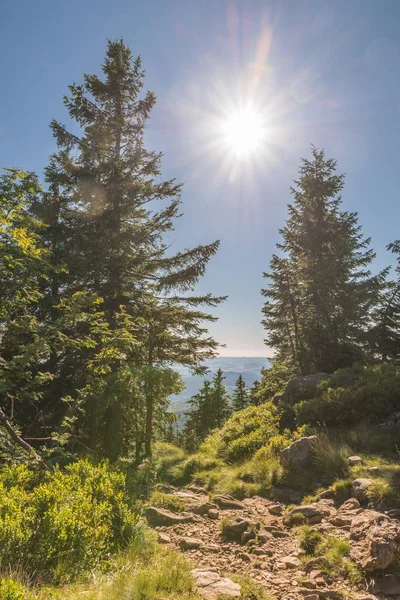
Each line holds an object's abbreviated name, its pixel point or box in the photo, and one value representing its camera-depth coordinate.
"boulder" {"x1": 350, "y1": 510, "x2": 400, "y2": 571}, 4.23
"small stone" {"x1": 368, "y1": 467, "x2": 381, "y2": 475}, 7.02
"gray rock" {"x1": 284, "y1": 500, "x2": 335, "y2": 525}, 6.17
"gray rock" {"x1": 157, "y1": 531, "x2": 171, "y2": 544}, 5.72
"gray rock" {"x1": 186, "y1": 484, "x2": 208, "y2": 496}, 8.95
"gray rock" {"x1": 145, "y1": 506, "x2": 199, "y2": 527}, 6.65
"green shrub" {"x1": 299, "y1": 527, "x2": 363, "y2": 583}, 4.39
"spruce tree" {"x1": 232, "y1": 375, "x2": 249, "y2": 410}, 39.47
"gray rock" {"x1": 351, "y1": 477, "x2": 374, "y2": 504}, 6.32
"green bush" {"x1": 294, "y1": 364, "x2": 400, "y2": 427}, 10.56
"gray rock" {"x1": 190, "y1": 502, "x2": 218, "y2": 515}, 7.24
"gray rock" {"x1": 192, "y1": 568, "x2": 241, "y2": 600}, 3.81
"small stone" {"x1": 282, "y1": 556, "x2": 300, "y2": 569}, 4.86
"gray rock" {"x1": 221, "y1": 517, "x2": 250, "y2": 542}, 5.96
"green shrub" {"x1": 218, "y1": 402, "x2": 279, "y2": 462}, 11.55
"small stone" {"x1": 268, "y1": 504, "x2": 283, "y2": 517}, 7.04
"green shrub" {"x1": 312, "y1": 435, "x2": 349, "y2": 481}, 7.80
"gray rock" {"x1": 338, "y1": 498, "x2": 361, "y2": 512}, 6.10
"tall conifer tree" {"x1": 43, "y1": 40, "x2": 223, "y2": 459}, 12.20
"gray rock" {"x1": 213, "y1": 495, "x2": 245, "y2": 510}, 7.55
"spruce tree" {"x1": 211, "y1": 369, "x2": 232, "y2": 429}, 36.84
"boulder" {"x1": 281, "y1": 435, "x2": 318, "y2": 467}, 8.70
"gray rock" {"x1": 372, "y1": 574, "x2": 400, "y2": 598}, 3.96
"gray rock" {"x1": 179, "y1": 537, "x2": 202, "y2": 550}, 5.55
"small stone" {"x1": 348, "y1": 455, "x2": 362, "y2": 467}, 7.89
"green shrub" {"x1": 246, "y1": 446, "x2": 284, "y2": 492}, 8.50
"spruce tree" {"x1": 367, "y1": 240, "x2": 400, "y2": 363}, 24.02
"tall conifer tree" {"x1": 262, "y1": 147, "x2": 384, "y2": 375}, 17.48
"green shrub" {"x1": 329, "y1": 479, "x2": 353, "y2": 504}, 6.78
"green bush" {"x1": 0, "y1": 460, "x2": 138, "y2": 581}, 3.95
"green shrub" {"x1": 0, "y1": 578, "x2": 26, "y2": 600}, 2.72
